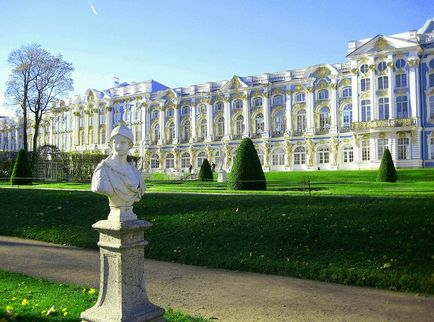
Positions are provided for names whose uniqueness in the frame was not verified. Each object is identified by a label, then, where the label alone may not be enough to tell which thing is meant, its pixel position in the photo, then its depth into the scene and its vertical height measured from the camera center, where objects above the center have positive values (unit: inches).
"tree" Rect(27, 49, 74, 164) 1464.1 +350.8
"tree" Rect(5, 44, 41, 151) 1443.2 +350.7
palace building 1541.6 +295.4
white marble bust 166.2 +0.4
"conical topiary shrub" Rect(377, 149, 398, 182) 1037.8 +8.0
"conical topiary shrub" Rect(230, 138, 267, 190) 748.0 +6.8
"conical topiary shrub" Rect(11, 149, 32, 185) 1108.0 +19.5
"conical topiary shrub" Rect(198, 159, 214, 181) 1313.1 +9.9
